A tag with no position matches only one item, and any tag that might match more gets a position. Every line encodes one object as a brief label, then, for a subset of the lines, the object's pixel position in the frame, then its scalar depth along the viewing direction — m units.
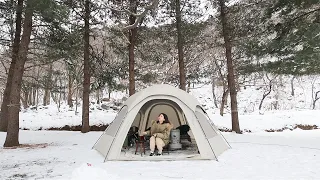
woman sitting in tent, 4.79
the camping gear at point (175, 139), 5.25
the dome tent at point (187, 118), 4.45
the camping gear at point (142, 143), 5.14
